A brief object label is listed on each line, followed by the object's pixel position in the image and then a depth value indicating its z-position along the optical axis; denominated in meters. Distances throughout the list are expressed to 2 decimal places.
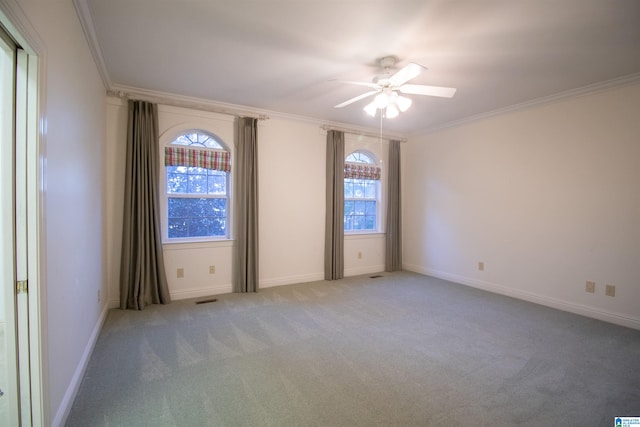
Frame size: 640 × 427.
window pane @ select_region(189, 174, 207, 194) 3.92
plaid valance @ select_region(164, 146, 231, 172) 3.69
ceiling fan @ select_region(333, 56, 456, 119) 2.40
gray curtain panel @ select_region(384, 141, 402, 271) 5.36
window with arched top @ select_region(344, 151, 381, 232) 5.15
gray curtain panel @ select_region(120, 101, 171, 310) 3.37
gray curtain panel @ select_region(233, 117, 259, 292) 4.02
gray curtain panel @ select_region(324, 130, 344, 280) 4.72
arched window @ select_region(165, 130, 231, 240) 3.79
